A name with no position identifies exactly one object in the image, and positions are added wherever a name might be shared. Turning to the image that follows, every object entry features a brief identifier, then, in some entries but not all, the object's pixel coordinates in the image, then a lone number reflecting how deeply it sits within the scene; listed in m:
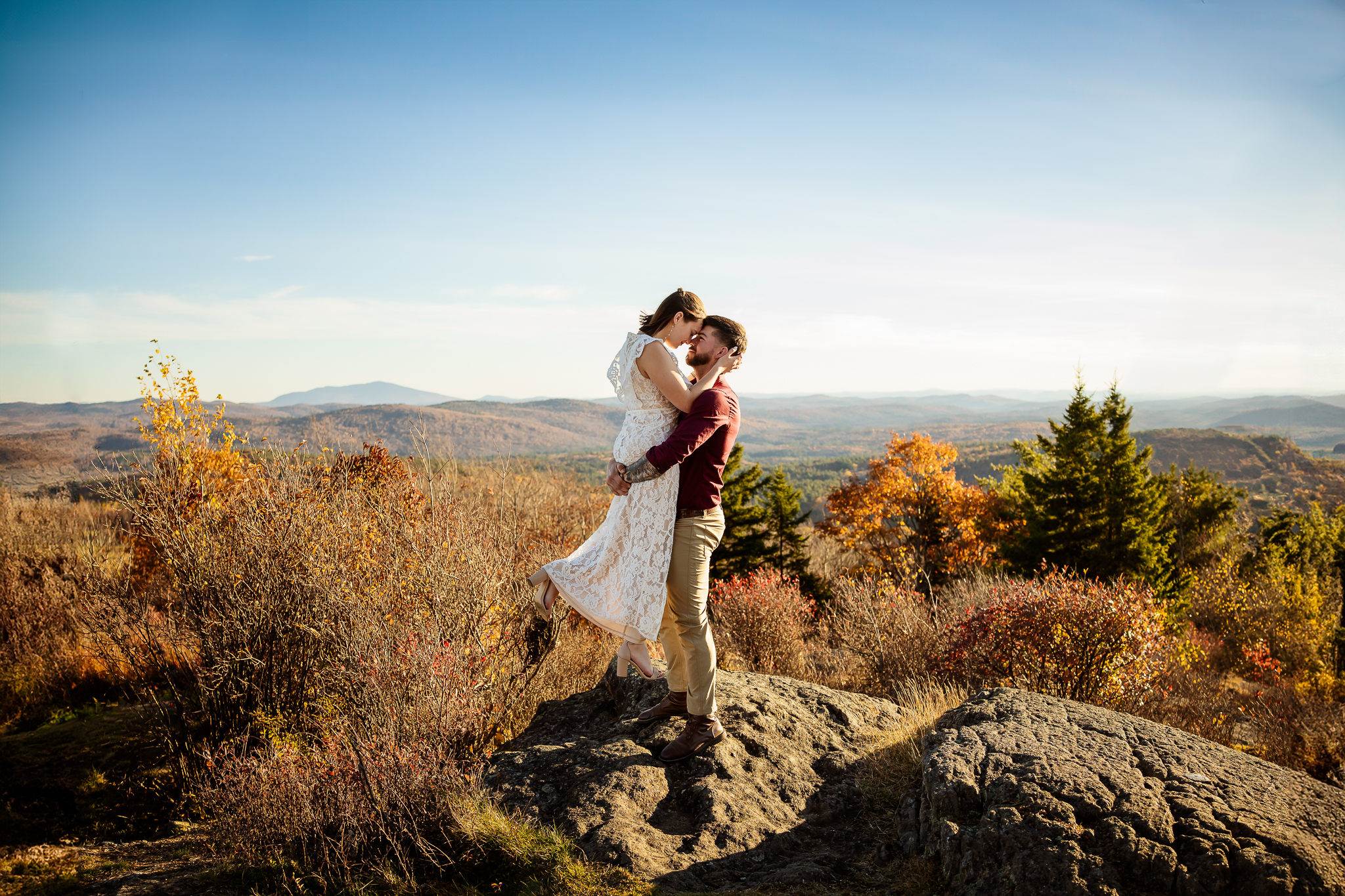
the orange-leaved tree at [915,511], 24.03
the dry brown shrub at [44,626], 8.73
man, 3.51
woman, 3.56
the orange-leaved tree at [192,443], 6.15
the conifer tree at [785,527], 21.05
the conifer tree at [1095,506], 19.02
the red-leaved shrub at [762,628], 8.15
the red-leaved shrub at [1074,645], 6.08
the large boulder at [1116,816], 2.71
